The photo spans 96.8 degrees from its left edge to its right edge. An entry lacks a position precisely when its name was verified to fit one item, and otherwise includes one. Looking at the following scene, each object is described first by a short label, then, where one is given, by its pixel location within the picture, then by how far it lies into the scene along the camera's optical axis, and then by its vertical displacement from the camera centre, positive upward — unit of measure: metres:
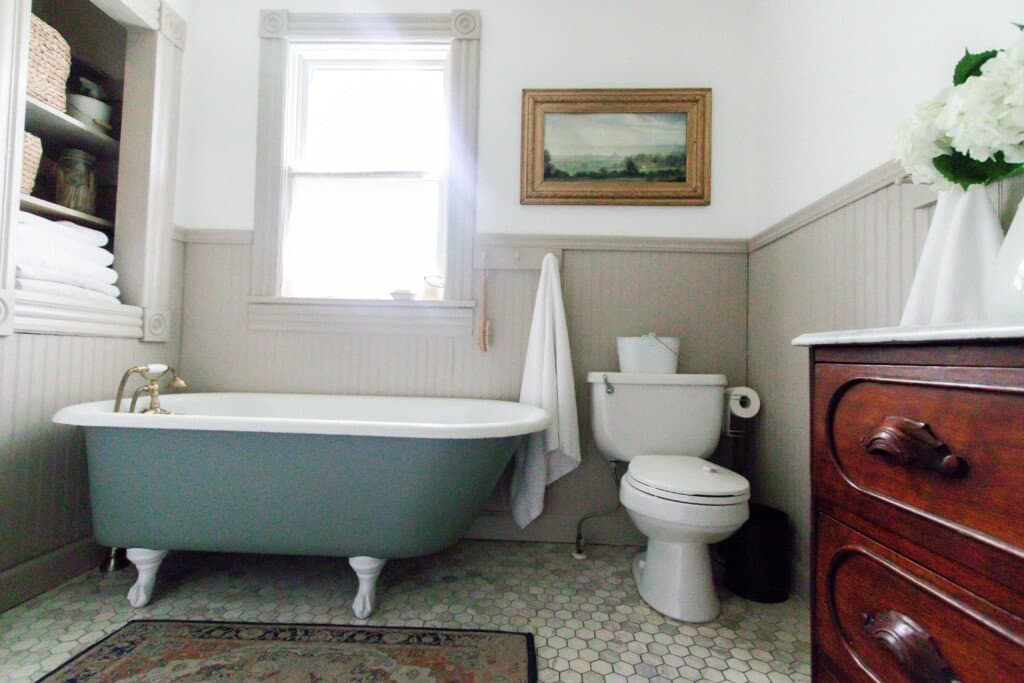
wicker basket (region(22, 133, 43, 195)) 1.45 +0.57
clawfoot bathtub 1.24 -0.39
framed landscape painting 1.92 +0.88
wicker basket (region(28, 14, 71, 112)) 1.47 +0.92
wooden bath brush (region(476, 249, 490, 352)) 1.89 +0.08
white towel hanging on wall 1.73 -0.19
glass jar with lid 1.69 +0.59
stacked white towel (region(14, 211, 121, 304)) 1.41 +0.26
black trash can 1.44 -0.65
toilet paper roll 1.63 -0.17
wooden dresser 0.44 -0.18
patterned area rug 1.06 -0.77
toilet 1.24 -0.36
